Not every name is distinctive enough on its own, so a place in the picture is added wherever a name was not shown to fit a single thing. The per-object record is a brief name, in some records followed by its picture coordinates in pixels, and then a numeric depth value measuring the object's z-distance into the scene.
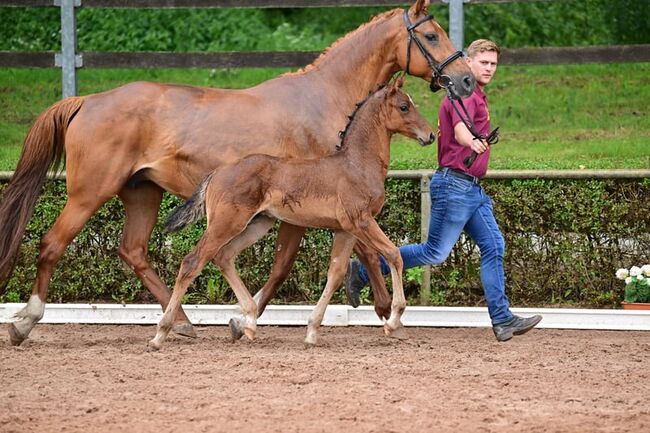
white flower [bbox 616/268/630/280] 17.44
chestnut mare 15.50
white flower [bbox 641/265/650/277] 17.25
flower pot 17.37
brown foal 14.80
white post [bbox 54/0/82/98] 21.45
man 15.45
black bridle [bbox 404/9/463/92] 15.46
